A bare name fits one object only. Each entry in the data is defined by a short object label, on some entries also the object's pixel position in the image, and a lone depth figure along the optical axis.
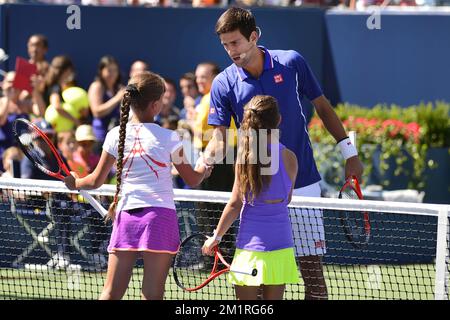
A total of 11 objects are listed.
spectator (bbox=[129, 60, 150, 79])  21.45
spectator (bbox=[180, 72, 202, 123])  21.05
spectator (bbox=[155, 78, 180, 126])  21.58
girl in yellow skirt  10.62
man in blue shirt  11.75
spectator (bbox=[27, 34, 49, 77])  21.28
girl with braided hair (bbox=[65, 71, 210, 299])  10.77
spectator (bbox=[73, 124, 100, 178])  18.67
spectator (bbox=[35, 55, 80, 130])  20.77
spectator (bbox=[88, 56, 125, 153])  20.61
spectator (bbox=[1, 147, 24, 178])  18.61
